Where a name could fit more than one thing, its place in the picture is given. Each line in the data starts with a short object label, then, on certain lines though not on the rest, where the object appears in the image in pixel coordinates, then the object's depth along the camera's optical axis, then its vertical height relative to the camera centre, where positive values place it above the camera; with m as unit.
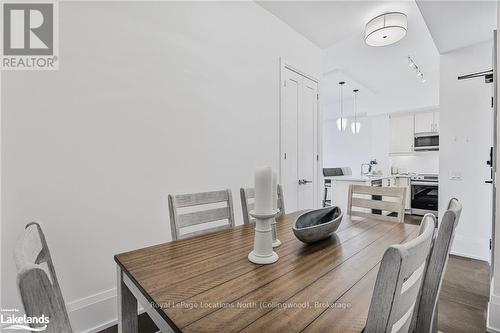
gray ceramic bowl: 1.14 -0.32
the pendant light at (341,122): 5.34 +0.95
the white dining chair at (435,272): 0.83 -0.39
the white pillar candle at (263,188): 0.97 -0.10
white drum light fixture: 2.57 +1.48
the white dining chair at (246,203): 1.68 -0.28
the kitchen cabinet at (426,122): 5.28 +0.93
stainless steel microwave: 5.20 +0.49
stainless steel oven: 4.77 -0.63
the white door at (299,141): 2.95 +0.30
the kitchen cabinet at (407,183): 5.06 -0.45
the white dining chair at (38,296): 0.44 -0.25
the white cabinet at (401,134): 5.64 +0.71
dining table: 0.63 -0.41
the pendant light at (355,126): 5.80 +0.91
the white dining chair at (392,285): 0.49 -0.25
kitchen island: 4.33 -0.40
